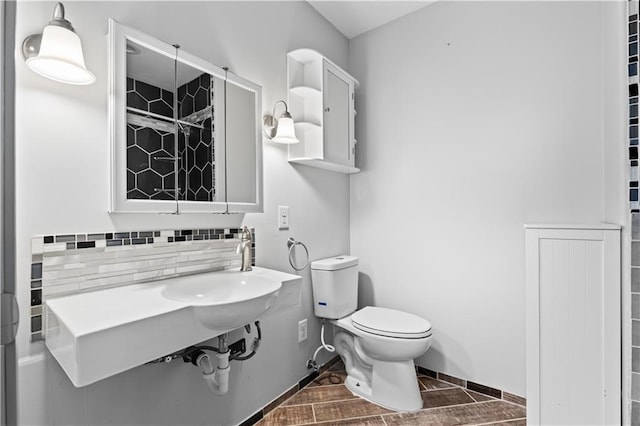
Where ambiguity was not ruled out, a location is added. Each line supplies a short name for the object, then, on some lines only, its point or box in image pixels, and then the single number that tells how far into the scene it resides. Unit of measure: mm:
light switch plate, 1851
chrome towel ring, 1893
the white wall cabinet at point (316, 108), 1931
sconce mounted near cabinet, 1749
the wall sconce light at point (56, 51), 941
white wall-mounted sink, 768
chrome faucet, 1520
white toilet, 1729
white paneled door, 1360
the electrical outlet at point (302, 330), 1986
